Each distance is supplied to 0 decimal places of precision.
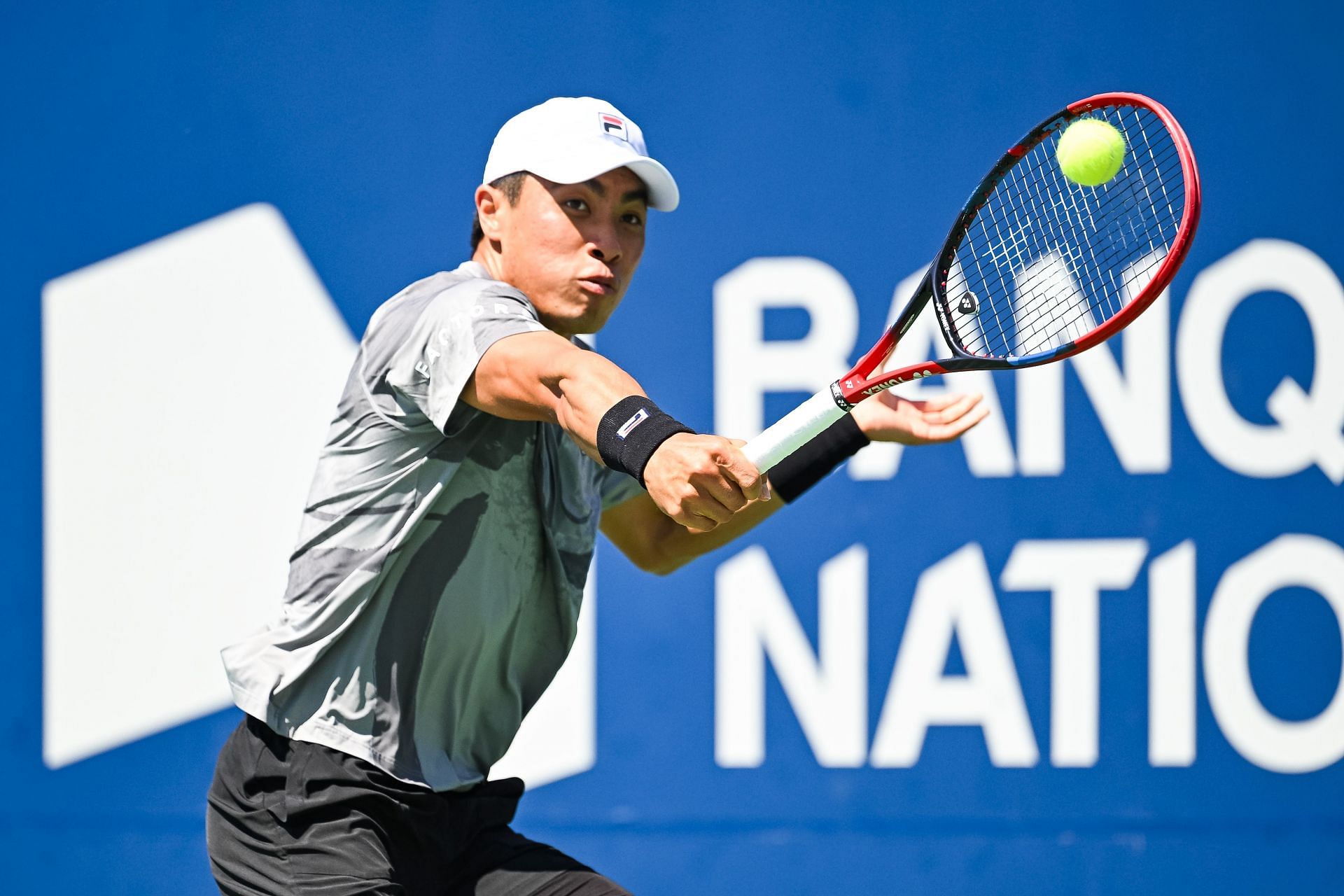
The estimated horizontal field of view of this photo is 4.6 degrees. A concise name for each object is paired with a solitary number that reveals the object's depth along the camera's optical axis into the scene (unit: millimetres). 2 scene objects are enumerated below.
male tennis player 16151
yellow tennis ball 16184
